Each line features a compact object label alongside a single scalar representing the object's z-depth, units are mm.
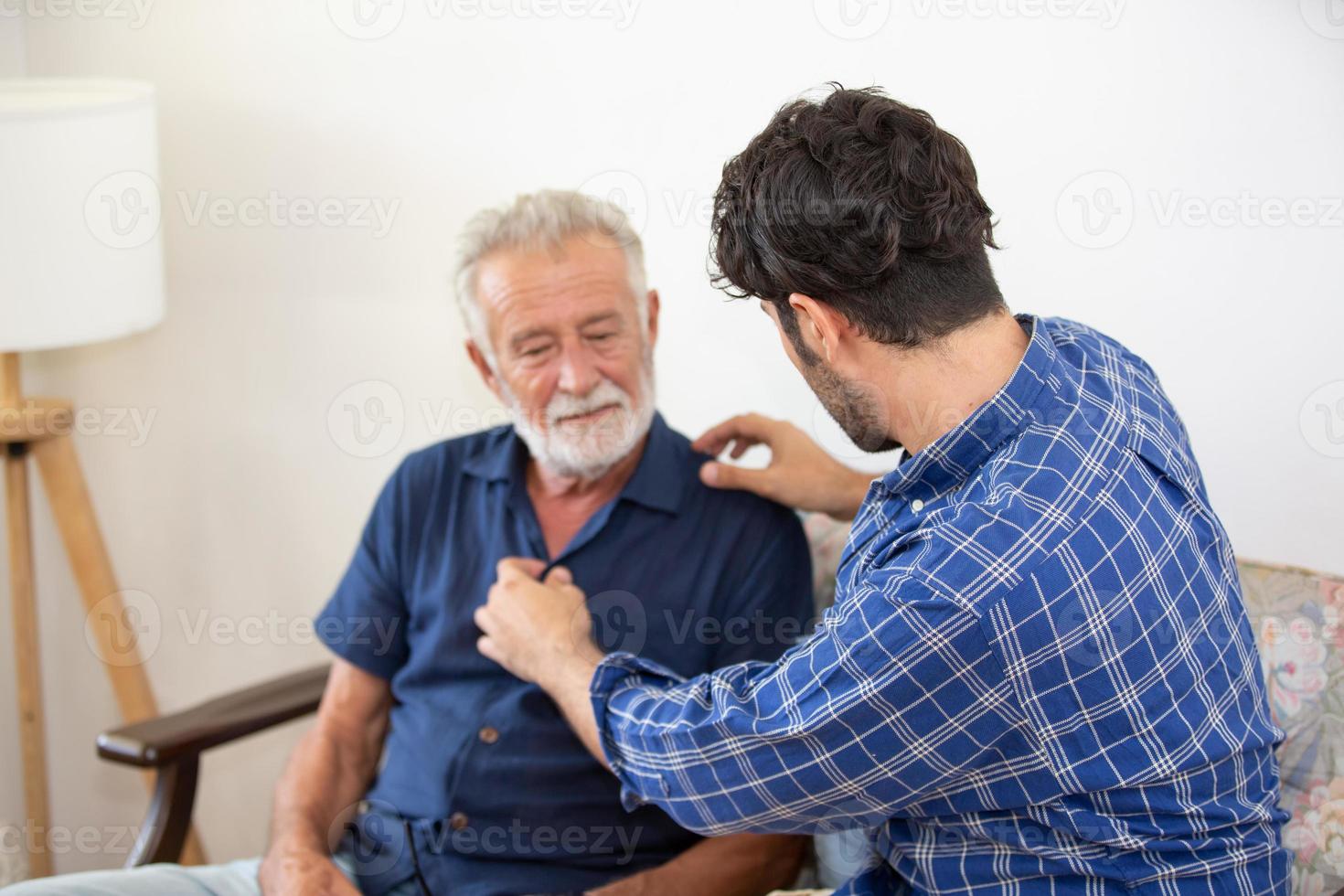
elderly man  1791
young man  1185
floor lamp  2035
